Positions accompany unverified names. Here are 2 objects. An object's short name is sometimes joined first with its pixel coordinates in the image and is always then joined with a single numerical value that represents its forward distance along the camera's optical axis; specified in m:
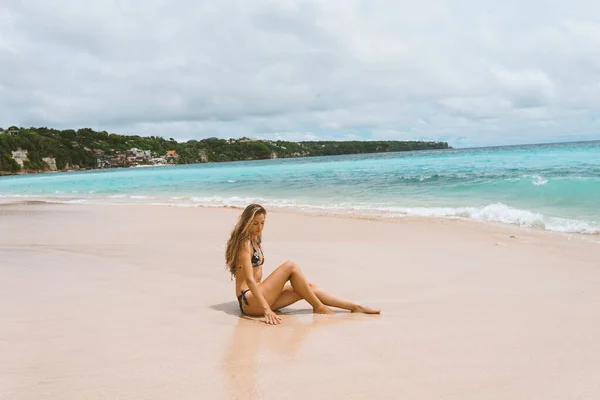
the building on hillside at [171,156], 139.12
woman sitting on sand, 4.85
